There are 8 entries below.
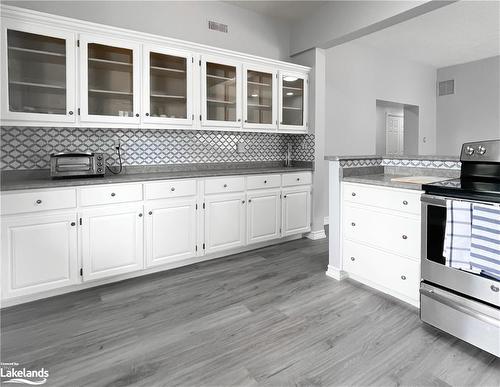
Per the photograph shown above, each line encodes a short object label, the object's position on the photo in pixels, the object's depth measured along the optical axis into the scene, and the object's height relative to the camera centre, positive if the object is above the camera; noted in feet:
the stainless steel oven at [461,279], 5.67 -1.89
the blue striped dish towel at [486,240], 5.49 -1.06
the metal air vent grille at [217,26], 11.99 +5.72
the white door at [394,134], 23.20 +3.24
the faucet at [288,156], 14.56 +1.01
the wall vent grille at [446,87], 21.70 +6.20
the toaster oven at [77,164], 8.42 +0.37
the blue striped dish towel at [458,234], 5.86 -1.03
